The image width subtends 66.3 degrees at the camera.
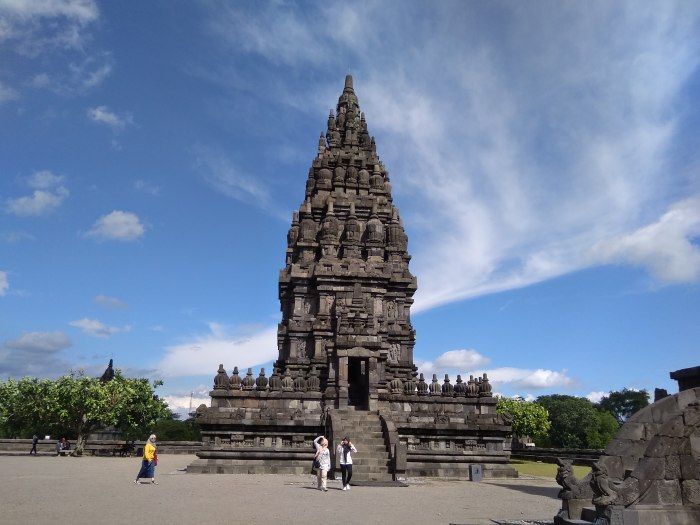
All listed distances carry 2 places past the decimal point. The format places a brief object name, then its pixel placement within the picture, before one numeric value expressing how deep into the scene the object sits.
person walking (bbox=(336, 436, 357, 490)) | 18.23
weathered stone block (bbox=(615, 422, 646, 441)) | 10.37
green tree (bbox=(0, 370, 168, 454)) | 41.03
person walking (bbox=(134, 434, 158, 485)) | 18.81
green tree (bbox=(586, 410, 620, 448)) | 73.81
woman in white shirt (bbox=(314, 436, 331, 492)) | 17.77
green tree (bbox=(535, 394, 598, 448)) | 76.75
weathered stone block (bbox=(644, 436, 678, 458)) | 8.88
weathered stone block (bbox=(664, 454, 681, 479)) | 8.84
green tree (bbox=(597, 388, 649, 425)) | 113.31
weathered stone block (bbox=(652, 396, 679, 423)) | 9.84
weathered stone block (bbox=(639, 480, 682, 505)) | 8.68
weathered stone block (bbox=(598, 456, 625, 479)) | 10.38
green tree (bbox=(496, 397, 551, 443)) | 56.34
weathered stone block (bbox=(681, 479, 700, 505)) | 8.72
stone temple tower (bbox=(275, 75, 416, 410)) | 29.23
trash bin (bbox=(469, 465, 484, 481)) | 24.31
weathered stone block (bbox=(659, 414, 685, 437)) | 9.09
